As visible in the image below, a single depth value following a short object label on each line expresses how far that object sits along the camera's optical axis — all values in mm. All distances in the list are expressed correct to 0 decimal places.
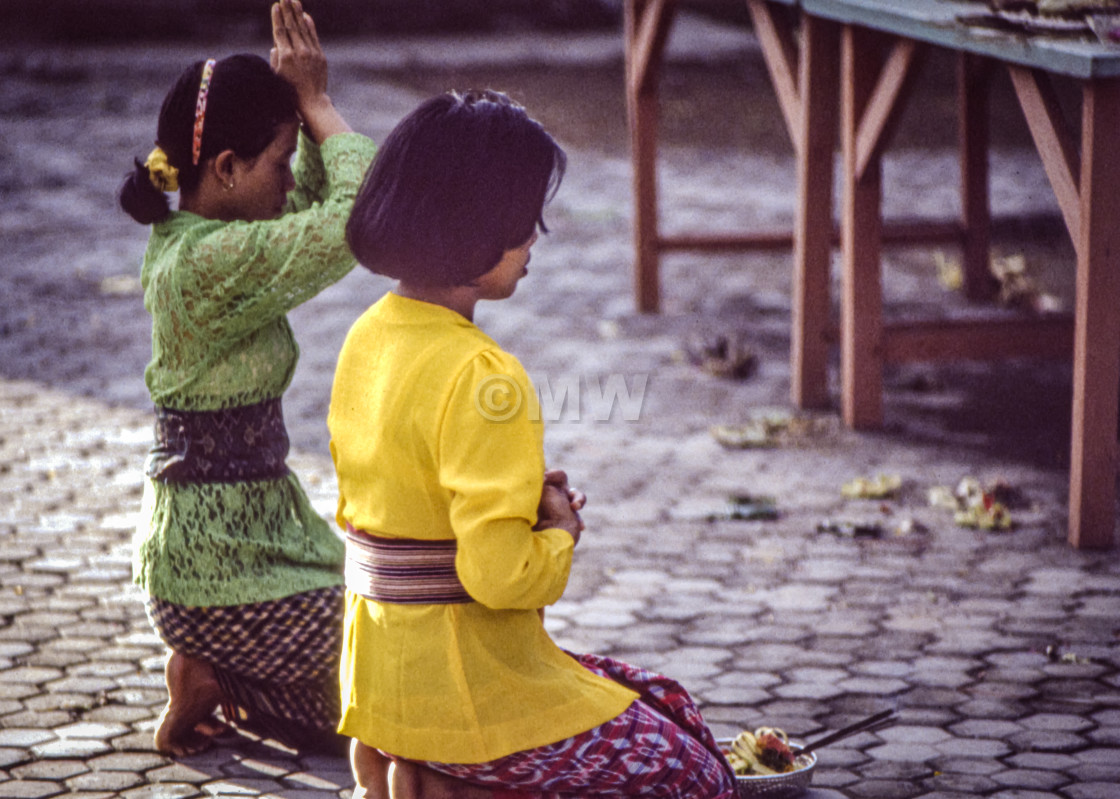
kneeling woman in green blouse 5867
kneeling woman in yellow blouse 4238
